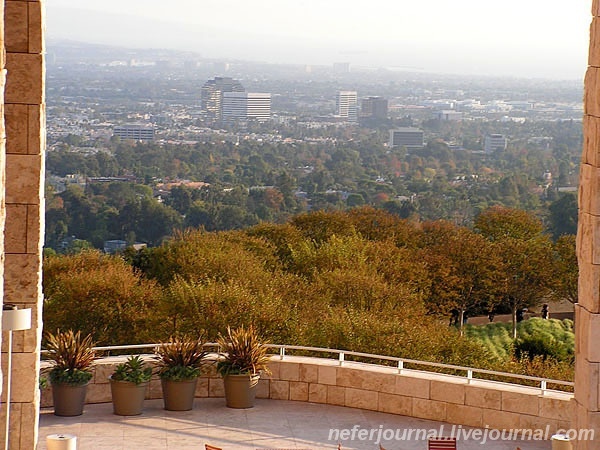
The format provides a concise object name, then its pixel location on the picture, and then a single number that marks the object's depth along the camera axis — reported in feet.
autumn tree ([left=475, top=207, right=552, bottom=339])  146.10
